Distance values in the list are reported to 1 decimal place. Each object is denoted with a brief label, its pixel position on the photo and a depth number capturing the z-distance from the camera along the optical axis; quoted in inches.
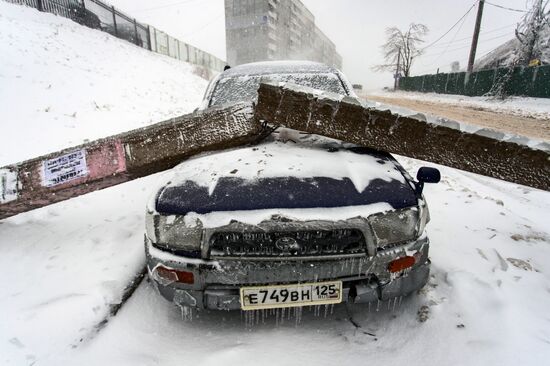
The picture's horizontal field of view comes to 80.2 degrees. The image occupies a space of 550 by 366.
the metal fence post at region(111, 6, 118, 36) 722.7
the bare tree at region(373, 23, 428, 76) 2031.3
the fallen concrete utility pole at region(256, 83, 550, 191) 84.5
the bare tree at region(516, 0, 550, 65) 936.3
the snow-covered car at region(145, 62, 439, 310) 68.6
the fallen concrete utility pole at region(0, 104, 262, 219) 97.4
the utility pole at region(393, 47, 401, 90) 1926.7
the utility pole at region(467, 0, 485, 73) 921.1
